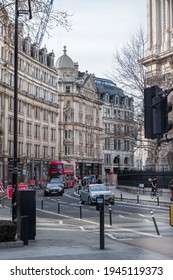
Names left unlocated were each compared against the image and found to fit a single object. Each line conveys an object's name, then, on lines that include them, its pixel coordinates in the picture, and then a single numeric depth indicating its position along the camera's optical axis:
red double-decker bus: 68.12
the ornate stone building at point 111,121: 122.75
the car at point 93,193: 32.72
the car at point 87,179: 65.91
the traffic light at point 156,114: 7.19
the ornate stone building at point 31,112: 75.94
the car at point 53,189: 50.63
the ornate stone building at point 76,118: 107.38
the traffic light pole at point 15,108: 17.02
